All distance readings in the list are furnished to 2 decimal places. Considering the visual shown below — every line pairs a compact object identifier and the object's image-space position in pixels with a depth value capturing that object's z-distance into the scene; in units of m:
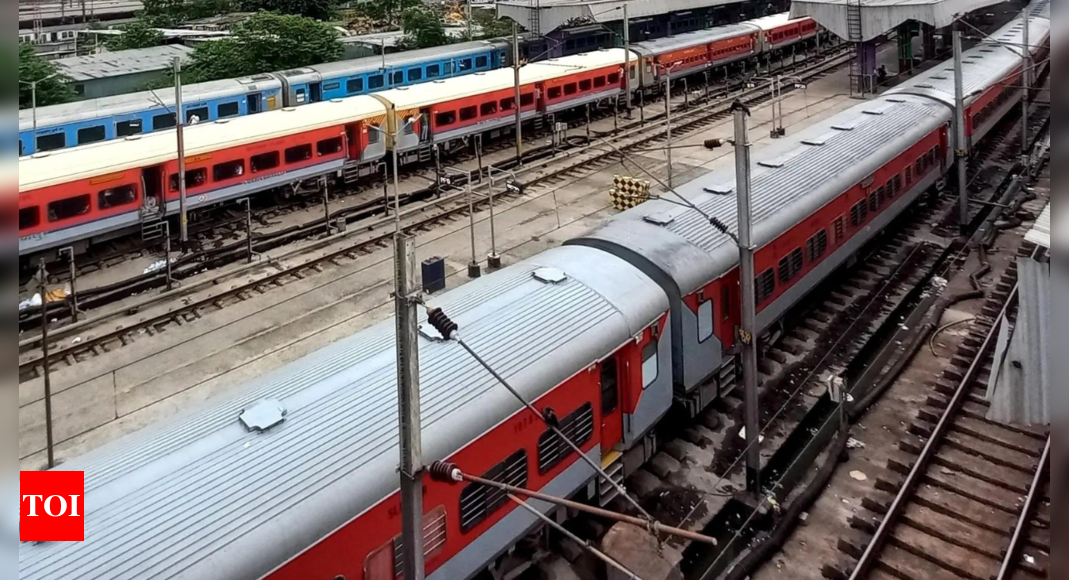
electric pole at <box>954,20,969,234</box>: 19.97
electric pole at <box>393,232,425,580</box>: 5.41
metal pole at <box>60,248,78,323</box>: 16.08
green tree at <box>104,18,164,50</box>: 49.41
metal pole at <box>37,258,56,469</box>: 10.43
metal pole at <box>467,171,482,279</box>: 18.42
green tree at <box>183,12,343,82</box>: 38.59
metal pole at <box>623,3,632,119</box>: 32.94
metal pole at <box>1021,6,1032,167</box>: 27.22
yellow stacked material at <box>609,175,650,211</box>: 22.89
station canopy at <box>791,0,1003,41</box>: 36.81
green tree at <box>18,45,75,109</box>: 31.97
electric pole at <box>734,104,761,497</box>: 9.94
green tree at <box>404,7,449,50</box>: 47.69
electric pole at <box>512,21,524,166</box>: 27.72
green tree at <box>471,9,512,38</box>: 50.12
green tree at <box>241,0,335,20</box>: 62.84
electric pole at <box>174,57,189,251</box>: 18.91
